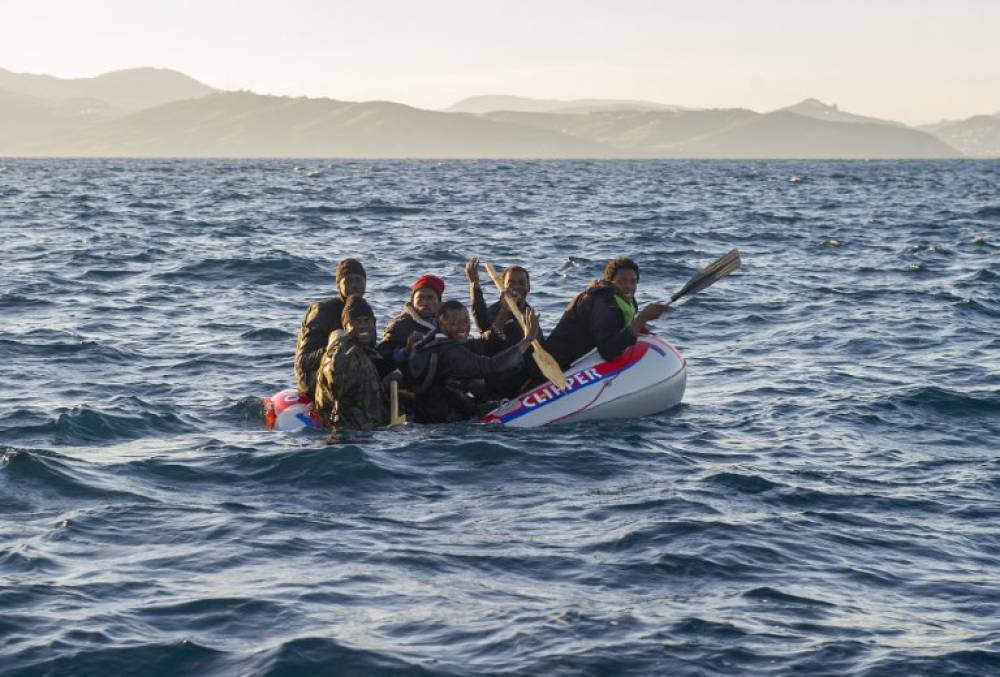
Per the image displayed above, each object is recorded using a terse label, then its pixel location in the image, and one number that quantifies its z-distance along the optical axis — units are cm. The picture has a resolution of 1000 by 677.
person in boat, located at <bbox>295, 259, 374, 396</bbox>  1271
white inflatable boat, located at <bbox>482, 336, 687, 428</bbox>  1328
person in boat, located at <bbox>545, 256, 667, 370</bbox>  1325
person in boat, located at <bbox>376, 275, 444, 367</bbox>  1270
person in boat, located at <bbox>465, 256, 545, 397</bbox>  1300
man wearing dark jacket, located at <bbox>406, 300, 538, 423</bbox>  1233
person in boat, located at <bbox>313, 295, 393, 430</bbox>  1201
